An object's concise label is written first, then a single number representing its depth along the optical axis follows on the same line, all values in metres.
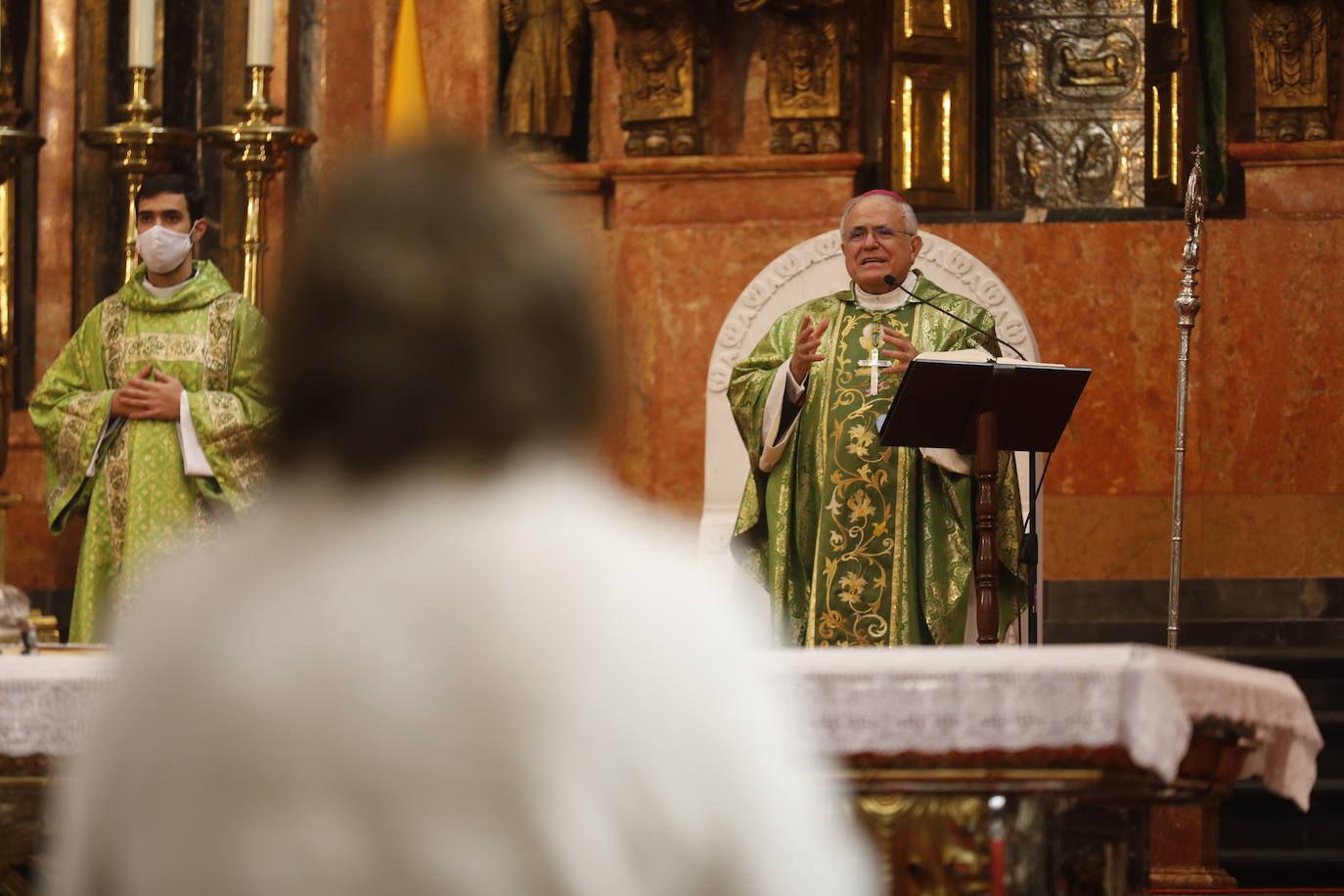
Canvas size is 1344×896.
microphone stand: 10.87
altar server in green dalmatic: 13.16
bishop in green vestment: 11.96
